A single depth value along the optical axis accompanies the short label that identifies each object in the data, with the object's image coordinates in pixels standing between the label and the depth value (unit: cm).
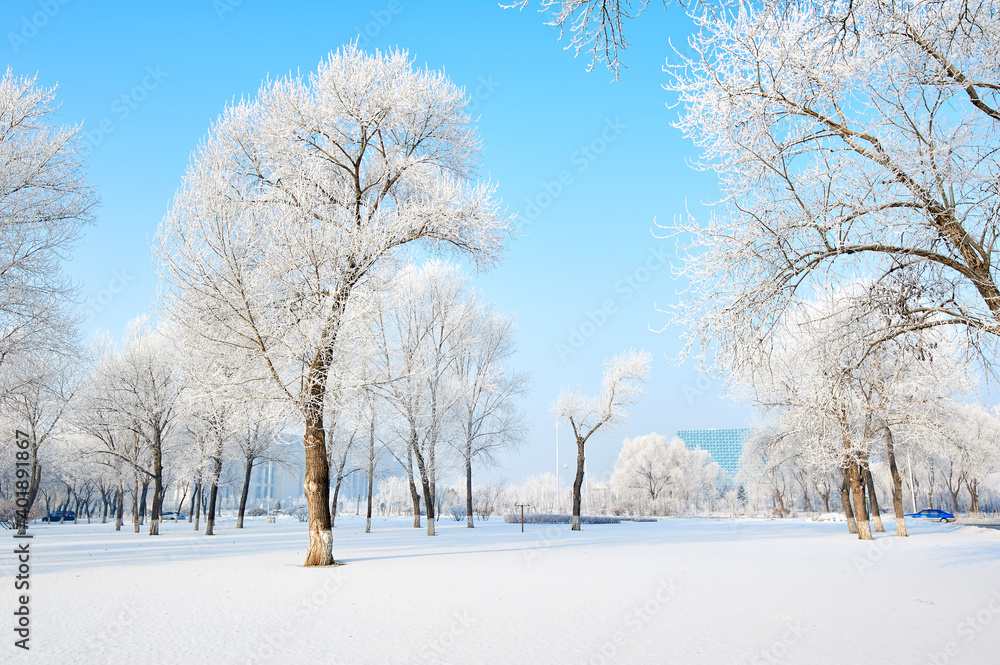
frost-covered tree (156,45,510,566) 1241
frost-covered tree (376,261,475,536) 2533
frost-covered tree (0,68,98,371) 1423
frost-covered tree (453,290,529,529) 2945
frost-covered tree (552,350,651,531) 3219
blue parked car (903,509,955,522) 3860
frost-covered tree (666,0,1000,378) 629
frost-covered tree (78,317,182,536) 2747
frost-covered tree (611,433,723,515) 6600
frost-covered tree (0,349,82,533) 2046
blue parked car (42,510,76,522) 5186
